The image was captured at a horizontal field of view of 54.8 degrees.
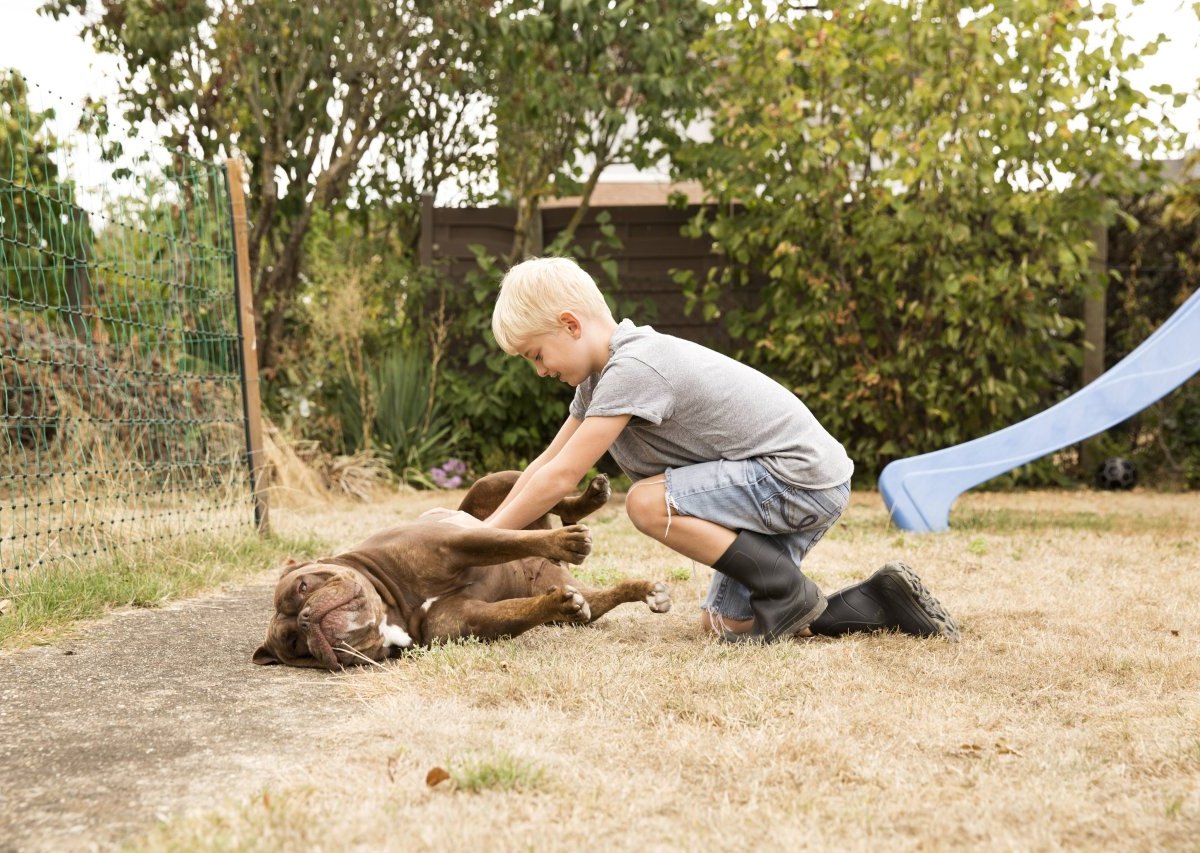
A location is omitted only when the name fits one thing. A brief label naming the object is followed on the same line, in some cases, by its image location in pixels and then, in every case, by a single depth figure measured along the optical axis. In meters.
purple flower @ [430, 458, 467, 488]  7.93
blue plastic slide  5.39
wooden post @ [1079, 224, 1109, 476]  8.00
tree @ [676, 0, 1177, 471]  6.89
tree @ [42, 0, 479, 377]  7.53
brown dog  2.85
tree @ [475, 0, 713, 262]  7.75
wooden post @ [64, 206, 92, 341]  5.62
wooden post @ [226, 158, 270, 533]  5.23
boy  3.04
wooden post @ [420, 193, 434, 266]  8.61
